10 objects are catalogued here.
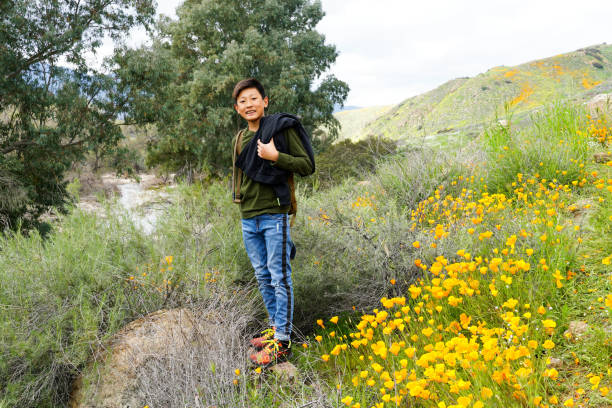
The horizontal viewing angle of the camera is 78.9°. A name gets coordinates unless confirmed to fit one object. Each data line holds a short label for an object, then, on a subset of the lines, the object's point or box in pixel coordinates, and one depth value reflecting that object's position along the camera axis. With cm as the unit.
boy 268
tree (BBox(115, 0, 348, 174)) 1539
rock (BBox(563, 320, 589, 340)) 206
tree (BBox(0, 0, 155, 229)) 908
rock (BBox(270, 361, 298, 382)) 235
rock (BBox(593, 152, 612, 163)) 425
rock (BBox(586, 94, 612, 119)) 557
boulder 230
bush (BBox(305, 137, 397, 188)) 1123
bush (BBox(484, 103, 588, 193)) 448
